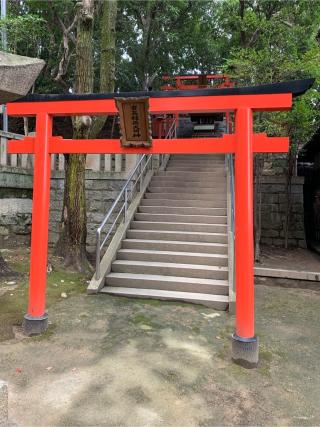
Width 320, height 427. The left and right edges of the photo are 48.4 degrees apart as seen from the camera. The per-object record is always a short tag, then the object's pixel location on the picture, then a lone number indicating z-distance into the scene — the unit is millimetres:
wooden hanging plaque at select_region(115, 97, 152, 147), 4012
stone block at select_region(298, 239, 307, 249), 11298
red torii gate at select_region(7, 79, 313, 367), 3914
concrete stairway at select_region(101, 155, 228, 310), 6094
